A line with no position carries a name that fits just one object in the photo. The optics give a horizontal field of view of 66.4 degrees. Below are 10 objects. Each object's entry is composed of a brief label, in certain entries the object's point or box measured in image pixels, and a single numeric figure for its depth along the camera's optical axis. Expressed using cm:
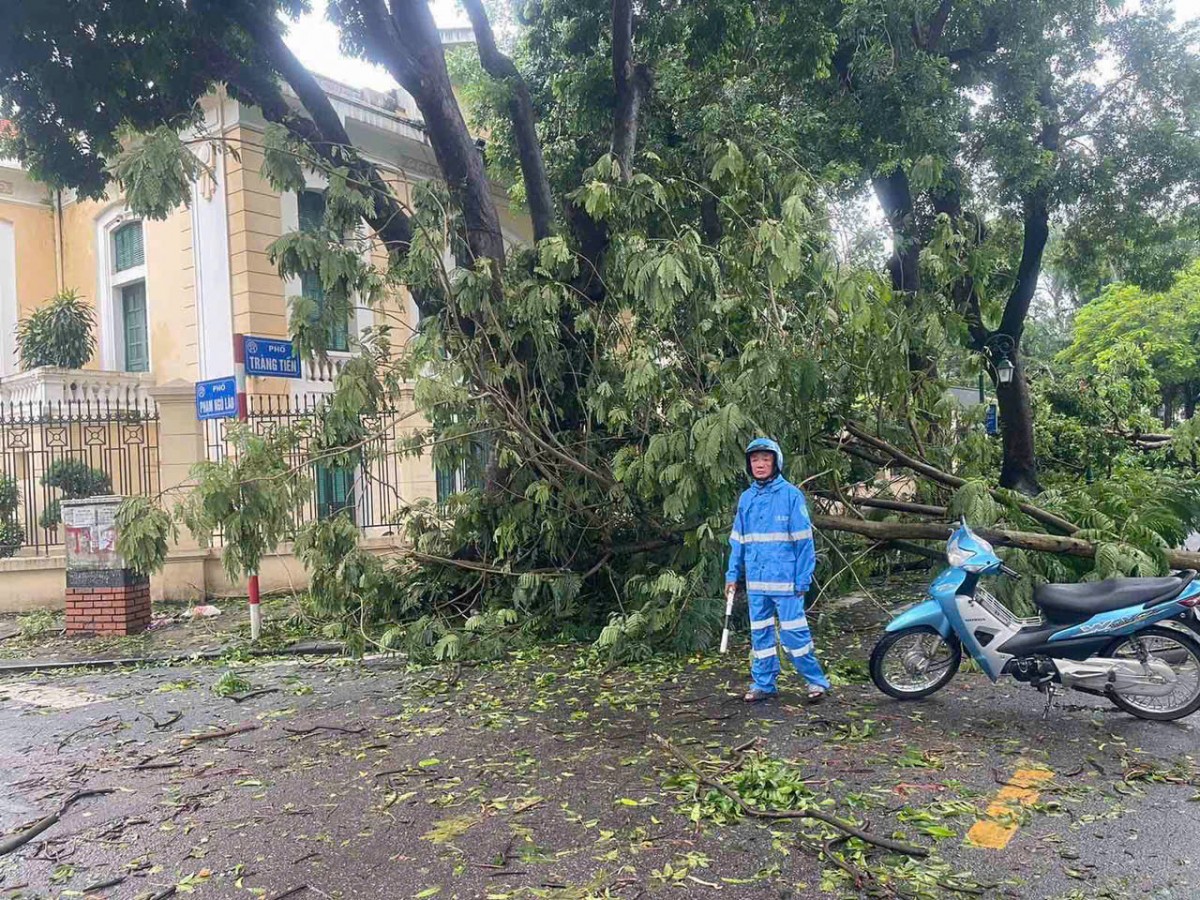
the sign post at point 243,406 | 859
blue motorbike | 502
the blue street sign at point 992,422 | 1442
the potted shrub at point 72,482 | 1130
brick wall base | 924
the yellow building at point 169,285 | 1157
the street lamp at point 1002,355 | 1326
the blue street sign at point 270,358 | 892
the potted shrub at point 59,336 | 1452
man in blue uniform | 565
